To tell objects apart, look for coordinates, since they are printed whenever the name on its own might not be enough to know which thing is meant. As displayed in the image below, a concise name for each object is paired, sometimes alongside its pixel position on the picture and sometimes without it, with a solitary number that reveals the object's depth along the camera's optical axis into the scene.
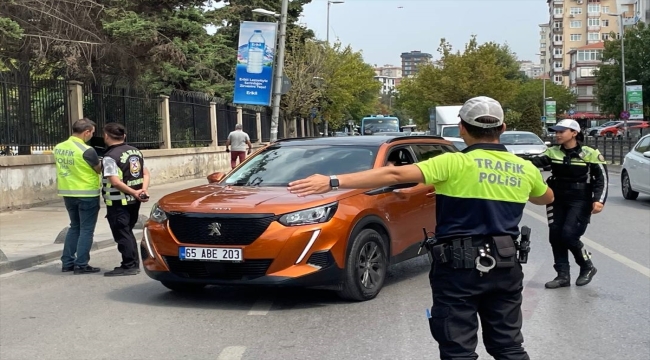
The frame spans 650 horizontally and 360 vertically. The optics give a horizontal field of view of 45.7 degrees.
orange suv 6.61
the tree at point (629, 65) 63.44
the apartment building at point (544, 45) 162.73
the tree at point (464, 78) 65.50
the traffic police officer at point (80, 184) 8.87
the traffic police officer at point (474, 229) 3.65
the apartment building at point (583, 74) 119.19
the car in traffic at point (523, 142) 24.83
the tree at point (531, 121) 59.34
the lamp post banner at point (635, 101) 39.72
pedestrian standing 23.64
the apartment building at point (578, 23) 125.38
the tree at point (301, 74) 48.59
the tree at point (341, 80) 55.47
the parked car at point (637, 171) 16.47
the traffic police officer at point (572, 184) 7.48
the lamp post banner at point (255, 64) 22.94
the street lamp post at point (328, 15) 58.72
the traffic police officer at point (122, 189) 8.66
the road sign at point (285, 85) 25.97
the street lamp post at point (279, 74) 24.97
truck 33.38
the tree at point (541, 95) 100.00
